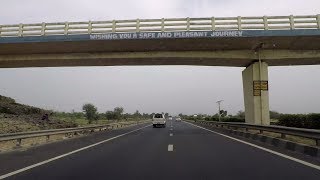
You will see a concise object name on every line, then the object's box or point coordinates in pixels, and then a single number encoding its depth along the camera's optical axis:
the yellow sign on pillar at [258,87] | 16.23
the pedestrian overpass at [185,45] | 14.87
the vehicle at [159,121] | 27.27
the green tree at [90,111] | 47.60
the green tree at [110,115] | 60.15
